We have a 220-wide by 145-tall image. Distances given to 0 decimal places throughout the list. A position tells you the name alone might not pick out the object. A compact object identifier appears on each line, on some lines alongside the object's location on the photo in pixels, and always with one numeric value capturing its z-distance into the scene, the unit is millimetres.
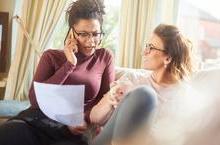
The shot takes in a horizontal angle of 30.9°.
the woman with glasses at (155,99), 1277
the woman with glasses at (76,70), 1652
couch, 1365
